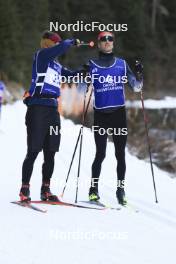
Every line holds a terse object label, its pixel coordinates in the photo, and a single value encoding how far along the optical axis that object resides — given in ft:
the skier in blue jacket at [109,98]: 45.68
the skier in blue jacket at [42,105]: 43.73
